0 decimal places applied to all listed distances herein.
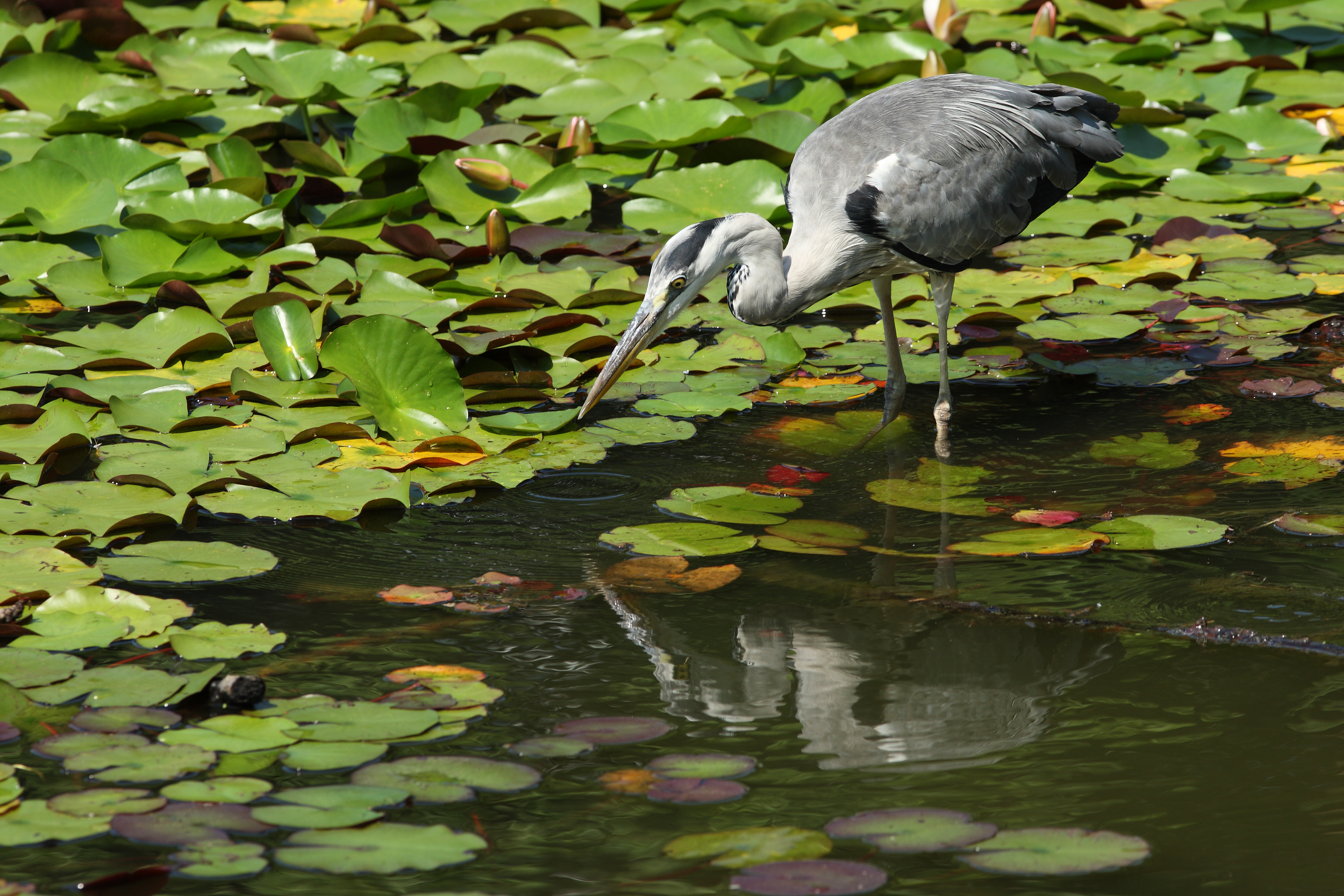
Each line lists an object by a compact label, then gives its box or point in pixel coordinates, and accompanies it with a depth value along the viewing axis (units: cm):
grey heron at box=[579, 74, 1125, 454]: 914
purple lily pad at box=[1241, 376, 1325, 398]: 966
